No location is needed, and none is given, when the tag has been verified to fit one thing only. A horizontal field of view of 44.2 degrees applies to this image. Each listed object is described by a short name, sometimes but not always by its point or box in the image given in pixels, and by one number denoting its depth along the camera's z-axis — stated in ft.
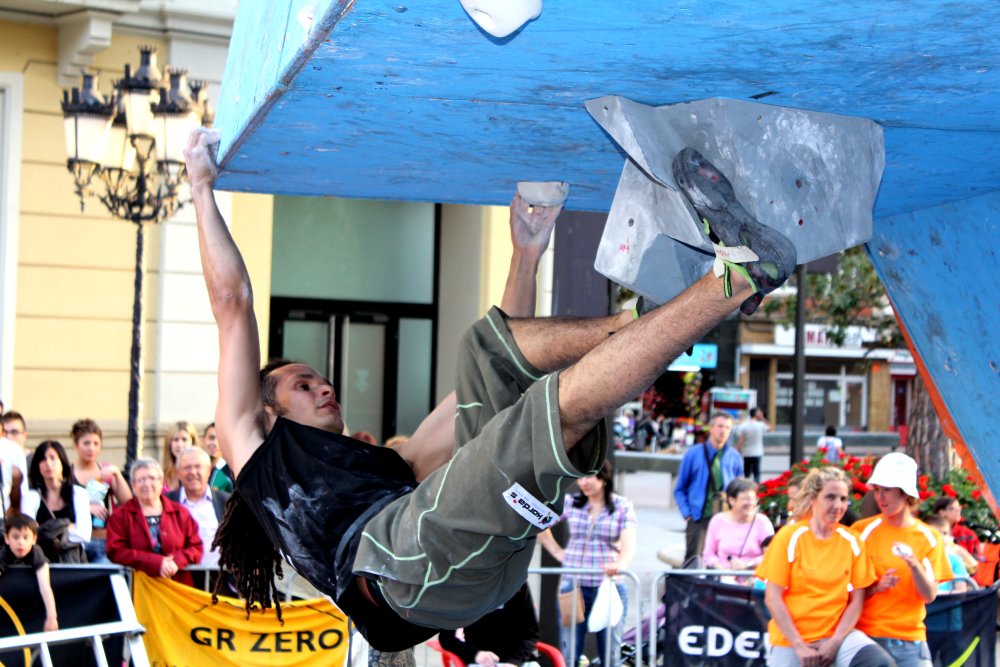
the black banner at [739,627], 24.34
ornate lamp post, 30.22
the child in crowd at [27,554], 22.54
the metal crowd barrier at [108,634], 20.20
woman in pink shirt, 28.19
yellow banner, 23.94
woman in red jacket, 24.29
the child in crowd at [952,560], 25.50
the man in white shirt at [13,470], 25.76
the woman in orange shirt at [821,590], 21.67
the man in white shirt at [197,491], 26.55
